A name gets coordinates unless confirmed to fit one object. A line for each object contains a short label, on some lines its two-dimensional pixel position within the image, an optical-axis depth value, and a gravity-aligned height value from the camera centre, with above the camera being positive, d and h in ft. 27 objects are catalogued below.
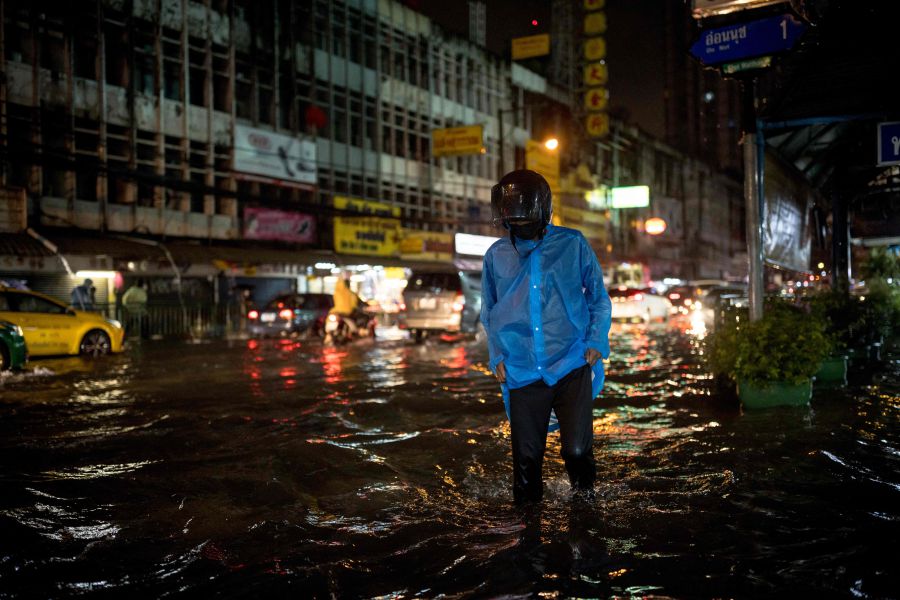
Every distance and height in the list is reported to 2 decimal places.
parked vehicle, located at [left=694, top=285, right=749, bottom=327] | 85.10 -0.03
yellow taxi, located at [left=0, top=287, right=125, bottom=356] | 49.60 -1.51
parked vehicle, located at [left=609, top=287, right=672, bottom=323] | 94.22 -1.26
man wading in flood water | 13.30 -0.46
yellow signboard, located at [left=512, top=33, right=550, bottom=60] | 127.54 +45.66
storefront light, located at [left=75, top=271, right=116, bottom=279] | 83.56 +3.61
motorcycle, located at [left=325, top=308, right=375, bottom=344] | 64.34 -2.47
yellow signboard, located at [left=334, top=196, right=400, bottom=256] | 108.68 +11.10
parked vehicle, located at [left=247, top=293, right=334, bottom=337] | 75.97 -1.65
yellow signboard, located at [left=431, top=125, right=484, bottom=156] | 100.48 +22.61
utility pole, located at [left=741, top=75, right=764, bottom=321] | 26.94 +3.35
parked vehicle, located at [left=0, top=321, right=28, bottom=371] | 41.16 -2.38
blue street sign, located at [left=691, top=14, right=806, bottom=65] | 22.99 +8.56
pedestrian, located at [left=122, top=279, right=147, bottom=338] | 76.95 -0.51
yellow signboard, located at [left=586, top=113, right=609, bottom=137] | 130.21 +31.41
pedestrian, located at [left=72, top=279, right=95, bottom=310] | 75.97 +1.08
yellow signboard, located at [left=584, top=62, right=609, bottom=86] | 124.36 +38.82
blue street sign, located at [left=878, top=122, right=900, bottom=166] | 27.07 +5.58
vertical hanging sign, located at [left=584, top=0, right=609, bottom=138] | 121.39 +39.18
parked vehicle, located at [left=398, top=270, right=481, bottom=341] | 62.39 -0.27
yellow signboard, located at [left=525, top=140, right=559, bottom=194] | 144.05 +27.78
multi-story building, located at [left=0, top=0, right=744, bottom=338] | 79.20 +22.25
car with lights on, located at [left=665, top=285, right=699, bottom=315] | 107.45 -0.39
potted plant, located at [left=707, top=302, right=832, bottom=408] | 24.61 -2.18
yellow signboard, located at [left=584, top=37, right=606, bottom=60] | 122.21 +42.40
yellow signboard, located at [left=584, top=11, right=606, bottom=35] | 121.08 +46.53
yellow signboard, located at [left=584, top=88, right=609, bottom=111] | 128.36 +35.34
